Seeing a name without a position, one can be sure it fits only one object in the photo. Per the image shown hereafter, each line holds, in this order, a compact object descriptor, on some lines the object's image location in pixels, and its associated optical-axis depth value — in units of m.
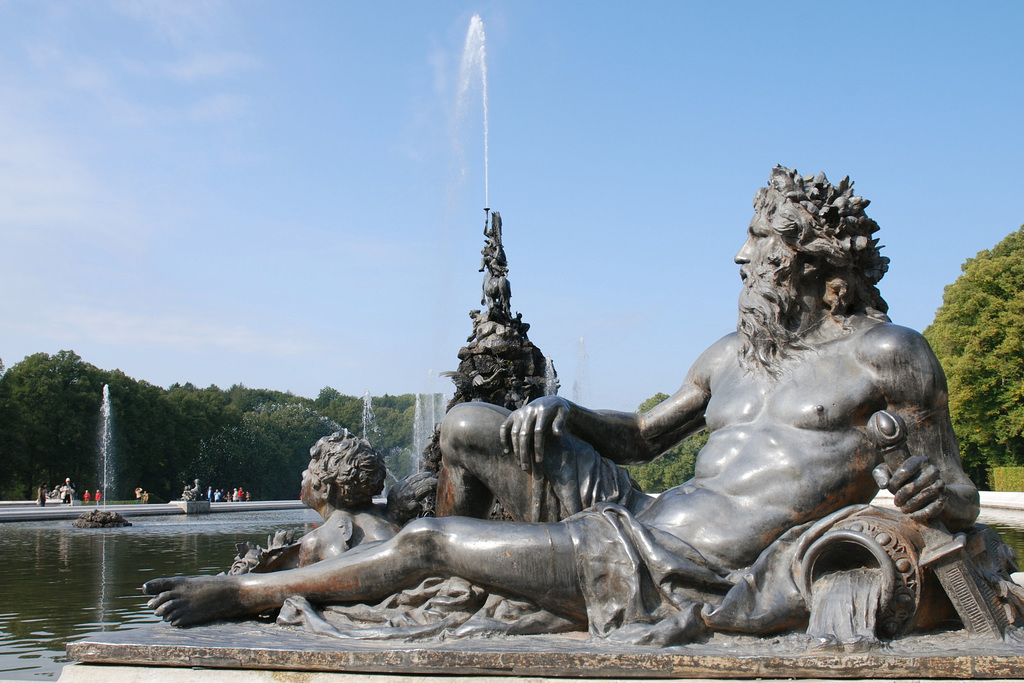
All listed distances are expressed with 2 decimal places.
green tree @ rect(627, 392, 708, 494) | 38.91
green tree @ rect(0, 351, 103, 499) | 40.12
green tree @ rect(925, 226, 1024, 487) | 29.08
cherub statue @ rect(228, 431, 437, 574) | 4.01
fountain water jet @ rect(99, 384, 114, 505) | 43.88
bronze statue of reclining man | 3.19
